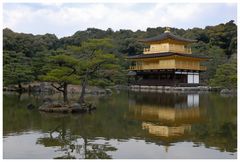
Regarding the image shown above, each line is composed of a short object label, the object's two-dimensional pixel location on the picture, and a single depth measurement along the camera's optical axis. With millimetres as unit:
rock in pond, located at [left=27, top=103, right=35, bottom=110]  13295
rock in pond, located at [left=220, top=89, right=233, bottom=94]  25092
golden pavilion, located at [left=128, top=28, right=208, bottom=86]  32306
